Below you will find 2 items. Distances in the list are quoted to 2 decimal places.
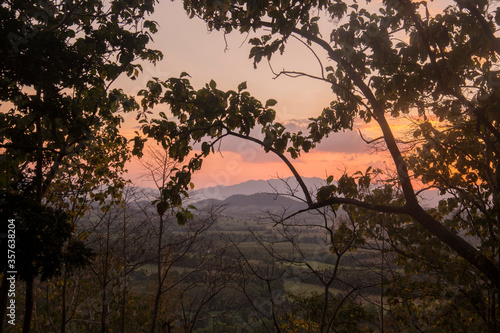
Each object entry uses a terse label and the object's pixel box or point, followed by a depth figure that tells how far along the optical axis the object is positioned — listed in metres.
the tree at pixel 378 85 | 3.69
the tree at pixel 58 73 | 4.59
